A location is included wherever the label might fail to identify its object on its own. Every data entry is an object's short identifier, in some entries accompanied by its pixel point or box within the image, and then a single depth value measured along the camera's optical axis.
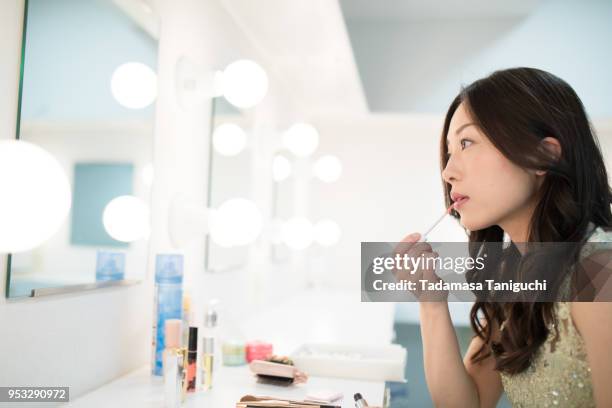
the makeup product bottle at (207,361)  1.11
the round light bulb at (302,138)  2.41
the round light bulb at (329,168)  3.04
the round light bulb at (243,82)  1.50
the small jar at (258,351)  1.36
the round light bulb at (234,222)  1.56
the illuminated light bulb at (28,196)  0.78
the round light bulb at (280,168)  2.58
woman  0.87
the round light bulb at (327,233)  3.22
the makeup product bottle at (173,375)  0.96
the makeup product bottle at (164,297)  1.17
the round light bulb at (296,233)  2.73
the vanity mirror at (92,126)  0.90
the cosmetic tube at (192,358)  1.08
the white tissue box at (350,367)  1.24
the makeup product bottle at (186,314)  1.20
